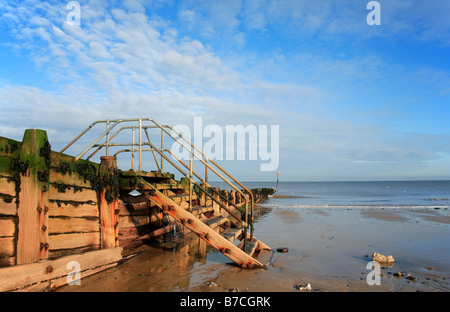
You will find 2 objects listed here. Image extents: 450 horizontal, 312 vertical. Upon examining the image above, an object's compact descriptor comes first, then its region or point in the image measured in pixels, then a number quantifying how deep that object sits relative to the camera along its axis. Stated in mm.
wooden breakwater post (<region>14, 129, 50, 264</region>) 4258
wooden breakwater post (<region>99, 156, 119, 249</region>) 6043
